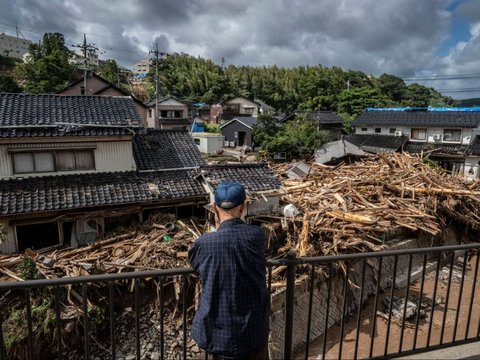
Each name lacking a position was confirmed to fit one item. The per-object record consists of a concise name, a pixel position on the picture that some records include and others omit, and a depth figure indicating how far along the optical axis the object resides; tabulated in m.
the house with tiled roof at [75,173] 10.93
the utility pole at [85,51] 31.09
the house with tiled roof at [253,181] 11.75
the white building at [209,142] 35.59
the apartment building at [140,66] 116.38
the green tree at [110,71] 53.07
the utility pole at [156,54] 33.69
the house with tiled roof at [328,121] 36.79
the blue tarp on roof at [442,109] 27.20
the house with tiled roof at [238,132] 38.34
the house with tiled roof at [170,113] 40.12
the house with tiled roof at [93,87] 33.09
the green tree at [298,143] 25.03
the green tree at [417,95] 64.91
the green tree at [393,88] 70.25
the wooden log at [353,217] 11.26
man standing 2.20
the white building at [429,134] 25.81
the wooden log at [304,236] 10.27
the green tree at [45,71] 41.84
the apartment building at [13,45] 90.94
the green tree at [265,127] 30.75
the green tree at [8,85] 43.62
